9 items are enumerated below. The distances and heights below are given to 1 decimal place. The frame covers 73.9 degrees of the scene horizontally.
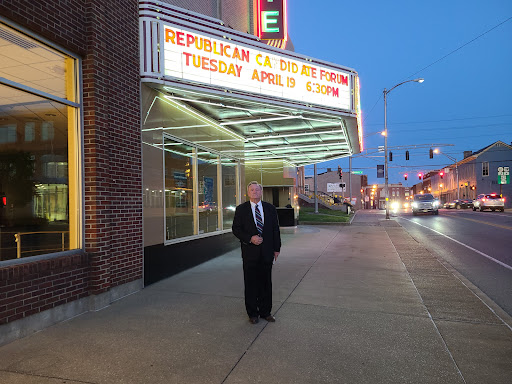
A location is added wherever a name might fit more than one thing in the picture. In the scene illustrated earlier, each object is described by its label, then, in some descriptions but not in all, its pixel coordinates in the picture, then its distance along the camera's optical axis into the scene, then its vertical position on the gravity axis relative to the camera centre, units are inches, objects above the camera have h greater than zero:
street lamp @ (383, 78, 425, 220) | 1047.0 +99.2
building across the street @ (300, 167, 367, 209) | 2792.8 +114.7
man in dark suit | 174.2 -26.5
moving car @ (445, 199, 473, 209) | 1872.8 -65.9
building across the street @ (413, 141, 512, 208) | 2129.8 +136.0
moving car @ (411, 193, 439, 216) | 1159.6 -37.5
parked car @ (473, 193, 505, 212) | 1318.9 -36.9
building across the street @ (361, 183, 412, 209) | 3977.4 +4.8
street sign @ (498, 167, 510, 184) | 2091.5 +107.1
